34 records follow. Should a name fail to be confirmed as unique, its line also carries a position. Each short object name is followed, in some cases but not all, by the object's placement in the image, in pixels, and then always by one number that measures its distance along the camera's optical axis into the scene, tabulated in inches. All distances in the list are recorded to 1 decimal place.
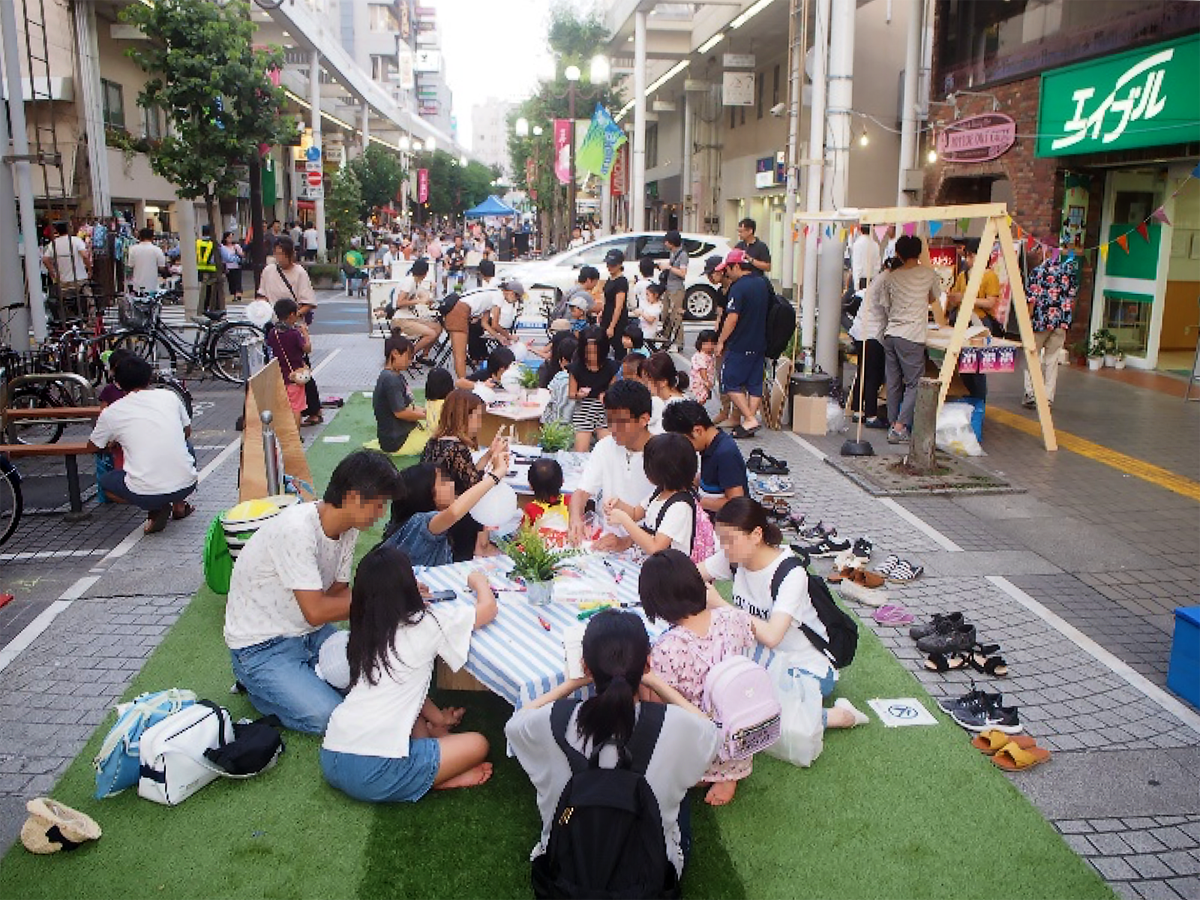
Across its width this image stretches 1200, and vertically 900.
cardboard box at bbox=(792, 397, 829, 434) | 445.4
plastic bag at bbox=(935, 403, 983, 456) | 408.5
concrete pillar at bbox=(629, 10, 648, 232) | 999.6
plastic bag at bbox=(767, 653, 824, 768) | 179.6
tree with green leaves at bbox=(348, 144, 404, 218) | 1734.7
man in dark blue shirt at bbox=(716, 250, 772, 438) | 420.8
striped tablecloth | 166.1
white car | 814.5
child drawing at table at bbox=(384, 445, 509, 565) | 215.8
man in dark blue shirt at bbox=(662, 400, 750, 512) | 233.3
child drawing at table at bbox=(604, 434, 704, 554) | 205.3
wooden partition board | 276.2
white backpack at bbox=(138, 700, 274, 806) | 167.5
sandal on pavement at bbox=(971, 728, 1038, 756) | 187.3
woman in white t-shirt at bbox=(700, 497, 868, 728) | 181.8
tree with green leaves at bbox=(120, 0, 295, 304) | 660.7
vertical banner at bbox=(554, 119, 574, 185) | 1315.2
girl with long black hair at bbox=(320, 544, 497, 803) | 158.7
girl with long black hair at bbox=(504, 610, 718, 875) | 136.6
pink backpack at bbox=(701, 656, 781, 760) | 161.3
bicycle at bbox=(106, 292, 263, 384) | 546.3
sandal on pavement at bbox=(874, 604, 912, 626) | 246.1
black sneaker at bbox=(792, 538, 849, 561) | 292.5
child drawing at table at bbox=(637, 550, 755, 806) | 162.9
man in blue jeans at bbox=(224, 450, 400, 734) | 179.9
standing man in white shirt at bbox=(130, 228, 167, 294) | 701.3
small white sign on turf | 198.7
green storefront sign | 486.6
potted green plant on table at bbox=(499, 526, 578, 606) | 189.5
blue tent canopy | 1638.8
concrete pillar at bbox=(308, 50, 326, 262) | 1339.8
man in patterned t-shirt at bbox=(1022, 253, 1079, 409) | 458.3
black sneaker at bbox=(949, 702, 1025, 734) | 194.2
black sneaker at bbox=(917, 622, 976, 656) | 225.8
